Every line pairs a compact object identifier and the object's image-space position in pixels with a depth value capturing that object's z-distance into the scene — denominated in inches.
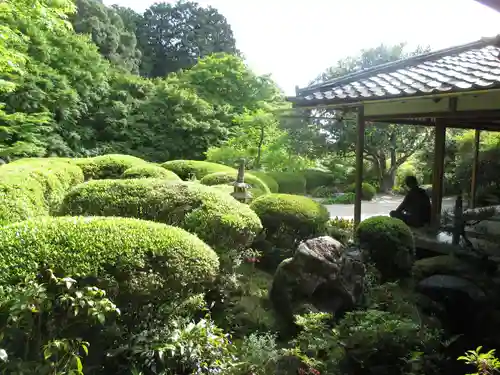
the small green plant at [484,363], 92.8
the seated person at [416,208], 282.4
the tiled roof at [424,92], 211.0
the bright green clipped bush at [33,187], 187.3
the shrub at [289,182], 541.3
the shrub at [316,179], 696.4
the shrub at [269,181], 457.7
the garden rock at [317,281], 172.9
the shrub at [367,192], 634.2
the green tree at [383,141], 636.1
